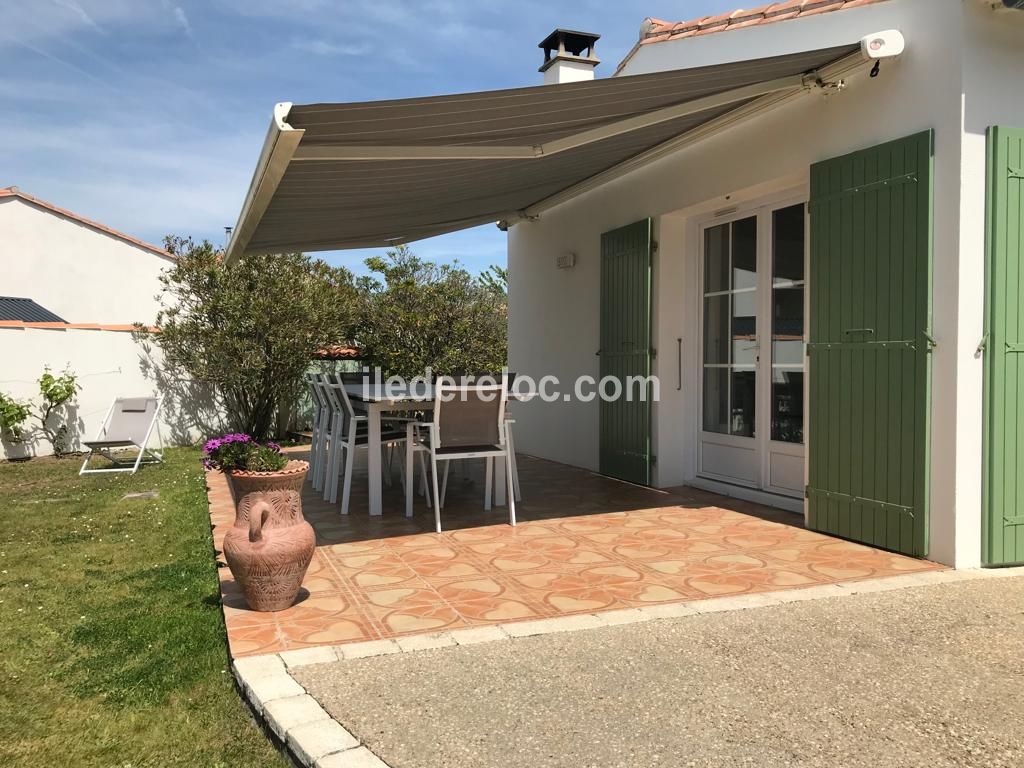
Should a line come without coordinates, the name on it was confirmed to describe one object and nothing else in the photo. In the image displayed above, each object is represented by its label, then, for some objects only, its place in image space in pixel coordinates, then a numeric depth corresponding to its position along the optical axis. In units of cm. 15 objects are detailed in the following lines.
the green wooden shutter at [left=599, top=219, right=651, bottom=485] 727
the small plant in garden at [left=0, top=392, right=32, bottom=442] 981
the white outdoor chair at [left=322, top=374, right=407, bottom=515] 629
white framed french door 602
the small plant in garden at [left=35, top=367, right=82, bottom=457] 1016
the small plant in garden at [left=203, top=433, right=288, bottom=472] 425
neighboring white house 1073
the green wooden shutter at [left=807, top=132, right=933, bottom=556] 447
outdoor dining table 587
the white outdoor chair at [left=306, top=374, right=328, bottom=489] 755
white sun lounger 912
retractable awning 398
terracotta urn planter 356
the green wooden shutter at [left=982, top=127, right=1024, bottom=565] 428
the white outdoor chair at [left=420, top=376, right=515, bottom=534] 564
